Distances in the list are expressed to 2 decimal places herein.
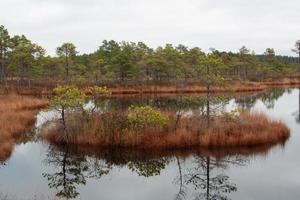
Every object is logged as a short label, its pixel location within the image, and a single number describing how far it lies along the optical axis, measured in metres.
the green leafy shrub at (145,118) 19.84
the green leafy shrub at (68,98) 20.67
